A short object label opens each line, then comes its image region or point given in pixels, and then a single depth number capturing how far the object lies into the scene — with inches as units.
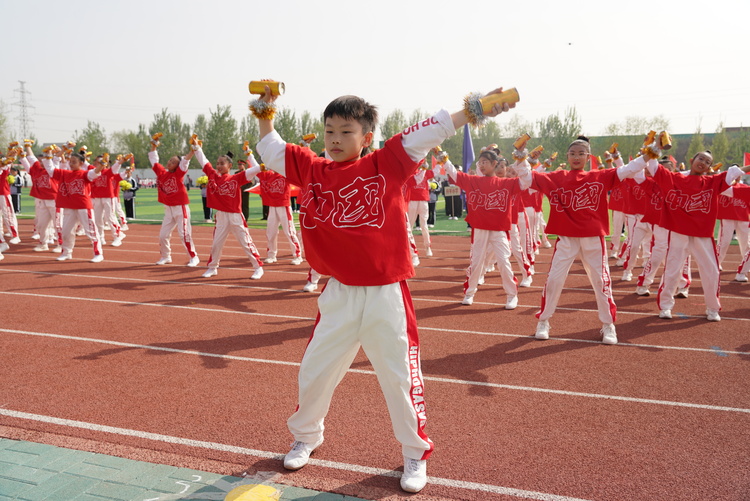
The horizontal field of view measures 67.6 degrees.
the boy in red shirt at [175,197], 475.4
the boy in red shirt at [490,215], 327.6
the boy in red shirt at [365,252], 126.6
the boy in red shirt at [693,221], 291.7
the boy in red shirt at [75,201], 487.5
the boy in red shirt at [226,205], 425.5
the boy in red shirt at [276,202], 486.9
